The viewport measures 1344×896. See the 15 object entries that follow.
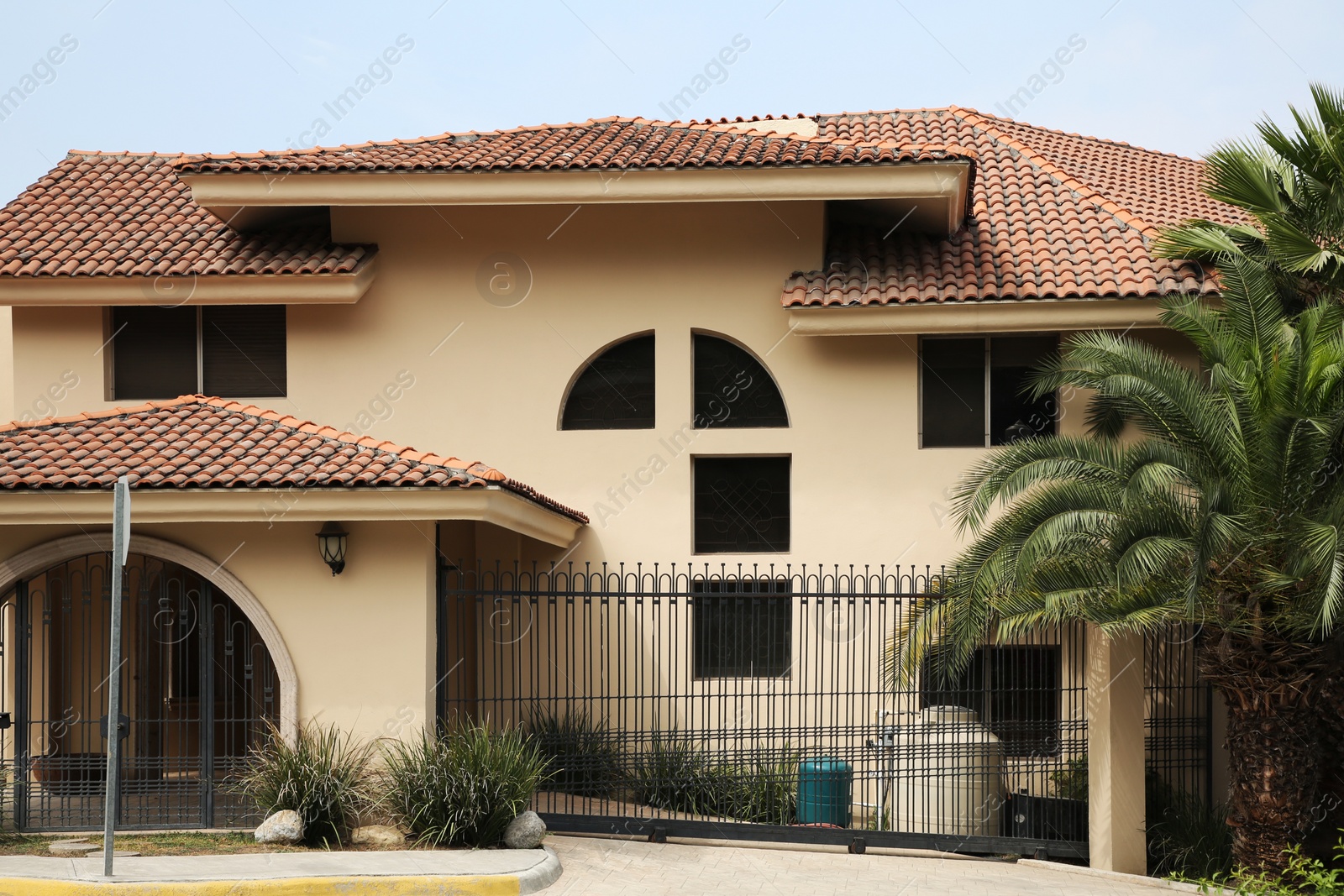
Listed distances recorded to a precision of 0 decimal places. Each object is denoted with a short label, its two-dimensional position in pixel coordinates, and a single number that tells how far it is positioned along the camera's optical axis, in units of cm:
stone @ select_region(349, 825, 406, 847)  1059
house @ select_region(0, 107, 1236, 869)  1401
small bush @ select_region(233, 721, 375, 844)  1062
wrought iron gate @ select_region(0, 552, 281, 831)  1145
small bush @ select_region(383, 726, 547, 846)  1056
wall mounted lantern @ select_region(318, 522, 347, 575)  1148
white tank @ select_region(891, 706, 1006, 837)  1275
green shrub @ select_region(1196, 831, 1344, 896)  921
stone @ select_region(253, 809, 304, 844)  1041
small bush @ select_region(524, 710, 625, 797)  1256
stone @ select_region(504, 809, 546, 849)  1076
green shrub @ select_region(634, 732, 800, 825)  1285
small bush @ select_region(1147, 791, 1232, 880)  1235
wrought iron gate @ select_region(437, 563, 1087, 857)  1249
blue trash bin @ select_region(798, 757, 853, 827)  1286
